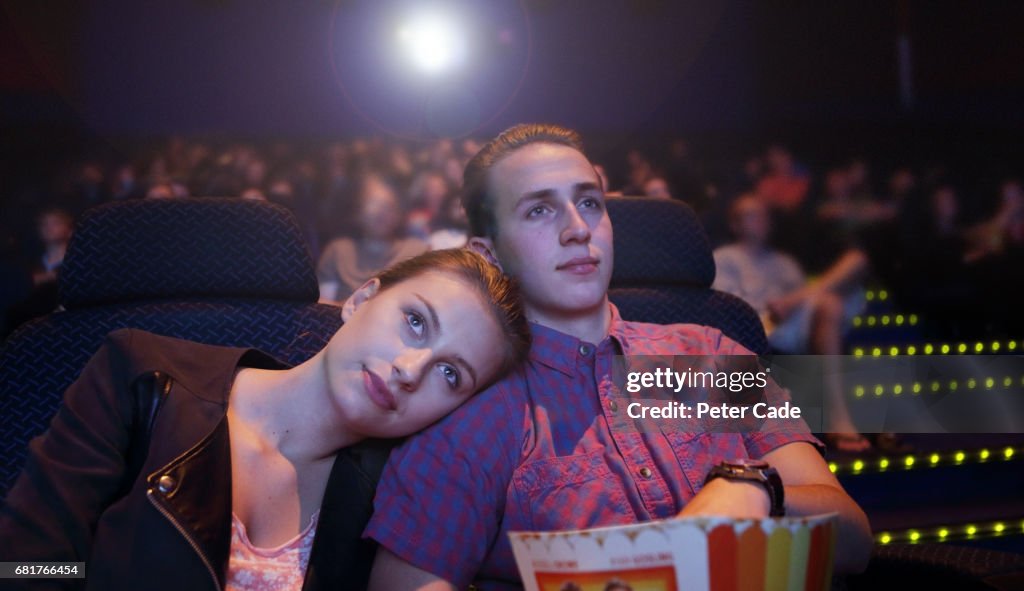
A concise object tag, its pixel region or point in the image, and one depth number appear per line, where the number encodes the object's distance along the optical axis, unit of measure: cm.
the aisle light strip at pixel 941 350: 374
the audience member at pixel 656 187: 499
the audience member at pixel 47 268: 389
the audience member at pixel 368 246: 413
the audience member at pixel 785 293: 393
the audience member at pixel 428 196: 460
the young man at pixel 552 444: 109
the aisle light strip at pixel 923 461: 226
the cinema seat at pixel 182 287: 130
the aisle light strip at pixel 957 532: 191
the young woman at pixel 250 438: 100
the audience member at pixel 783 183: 531
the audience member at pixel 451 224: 455
